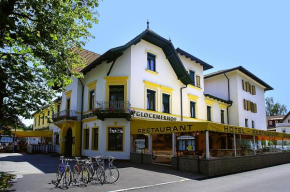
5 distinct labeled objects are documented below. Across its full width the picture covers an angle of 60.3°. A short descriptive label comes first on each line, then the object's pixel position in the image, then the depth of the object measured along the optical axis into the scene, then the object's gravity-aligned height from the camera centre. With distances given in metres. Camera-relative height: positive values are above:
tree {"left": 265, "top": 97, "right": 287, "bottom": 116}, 77.88 +6.34
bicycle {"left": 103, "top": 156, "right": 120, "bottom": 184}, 9.98 -1.97
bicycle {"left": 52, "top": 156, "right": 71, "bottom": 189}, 8.75 -1.61
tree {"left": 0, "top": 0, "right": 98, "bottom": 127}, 8.70 +2.88
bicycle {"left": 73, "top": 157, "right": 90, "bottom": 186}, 9.12 -1.61
